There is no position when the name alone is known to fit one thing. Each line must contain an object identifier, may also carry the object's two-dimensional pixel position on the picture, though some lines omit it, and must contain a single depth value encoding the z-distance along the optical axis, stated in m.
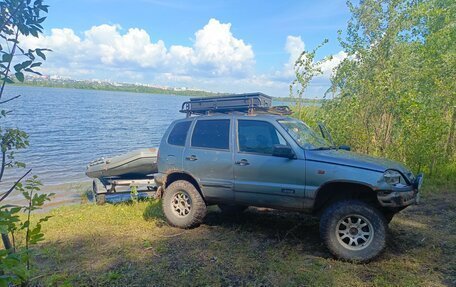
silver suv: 4.73
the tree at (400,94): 9.52
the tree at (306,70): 10.40
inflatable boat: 9.45
